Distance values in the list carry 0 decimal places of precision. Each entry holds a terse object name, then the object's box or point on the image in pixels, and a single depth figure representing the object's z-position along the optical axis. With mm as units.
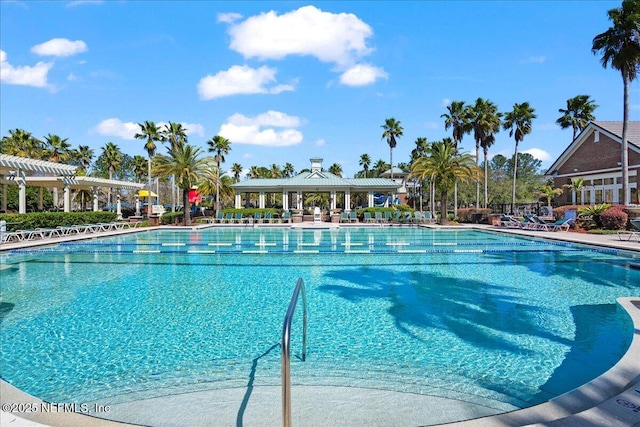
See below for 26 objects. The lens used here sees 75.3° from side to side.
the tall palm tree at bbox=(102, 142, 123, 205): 45906
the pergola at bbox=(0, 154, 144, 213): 20406
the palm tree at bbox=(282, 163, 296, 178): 77331
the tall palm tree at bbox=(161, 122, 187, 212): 40153
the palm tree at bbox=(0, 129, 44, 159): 38344
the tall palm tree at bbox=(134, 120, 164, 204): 38375
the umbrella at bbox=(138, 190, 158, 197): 40128
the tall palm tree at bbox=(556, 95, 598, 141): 37656
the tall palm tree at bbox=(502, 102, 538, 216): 35938
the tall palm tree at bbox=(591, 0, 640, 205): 21359
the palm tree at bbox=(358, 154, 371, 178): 68250
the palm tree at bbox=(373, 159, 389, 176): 68375
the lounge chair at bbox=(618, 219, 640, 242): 16891
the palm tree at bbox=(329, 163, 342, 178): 69325
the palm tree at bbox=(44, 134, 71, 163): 41156
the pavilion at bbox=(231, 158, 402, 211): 37969
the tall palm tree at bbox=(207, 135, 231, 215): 43625
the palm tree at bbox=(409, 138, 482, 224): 31641
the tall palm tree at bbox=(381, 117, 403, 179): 51125
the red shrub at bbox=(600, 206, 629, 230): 21406
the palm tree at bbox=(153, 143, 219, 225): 30234
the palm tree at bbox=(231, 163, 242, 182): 65750
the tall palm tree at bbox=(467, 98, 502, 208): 36188
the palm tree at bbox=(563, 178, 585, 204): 30873
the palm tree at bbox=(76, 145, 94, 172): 49472
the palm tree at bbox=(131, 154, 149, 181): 55688
